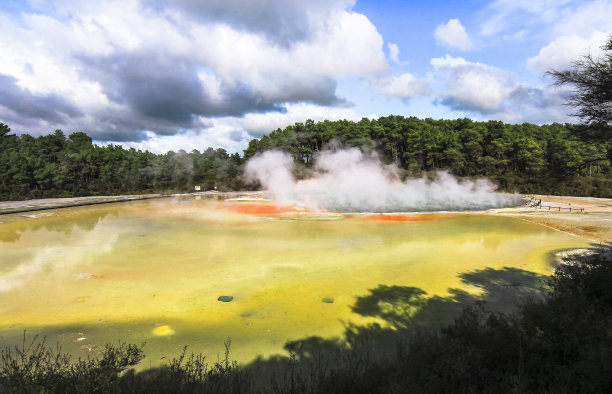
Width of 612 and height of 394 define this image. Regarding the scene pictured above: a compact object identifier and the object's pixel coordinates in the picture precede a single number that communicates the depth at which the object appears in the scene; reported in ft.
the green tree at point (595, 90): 29.45
